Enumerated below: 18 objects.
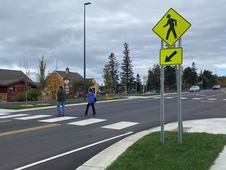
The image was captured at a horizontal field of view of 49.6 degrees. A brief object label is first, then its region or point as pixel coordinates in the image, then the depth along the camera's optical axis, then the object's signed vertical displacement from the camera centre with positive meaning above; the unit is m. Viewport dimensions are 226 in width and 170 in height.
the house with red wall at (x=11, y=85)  37.65 +0.64
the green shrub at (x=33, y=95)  34.13 -0.89
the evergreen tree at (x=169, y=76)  67.59 +3.43
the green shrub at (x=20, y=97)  34.02 -1.17
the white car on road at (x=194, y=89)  50.54 -0.14
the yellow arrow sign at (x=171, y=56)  6.23 +0.84
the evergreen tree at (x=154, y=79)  69.69 +2.72
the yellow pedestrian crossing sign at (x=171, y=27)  6.29 +1.61
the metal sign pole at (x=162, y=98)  6.56 -0.27
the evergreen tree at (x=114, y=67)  81.31 +7.43
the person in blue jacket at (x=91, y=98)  14.26 -0.55
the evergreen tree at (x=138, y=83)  76.43 +1.80
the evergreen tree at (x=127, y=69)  78.02 +6.45
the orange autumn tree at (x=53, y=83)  41.12 +1.02
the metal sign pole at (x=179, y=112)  6.22 -0.60
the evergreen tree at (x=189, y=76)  83.98 +4.25
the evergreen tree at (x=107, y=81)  48.93 +1.51
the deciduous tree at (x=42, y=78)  24.60 +1.08
